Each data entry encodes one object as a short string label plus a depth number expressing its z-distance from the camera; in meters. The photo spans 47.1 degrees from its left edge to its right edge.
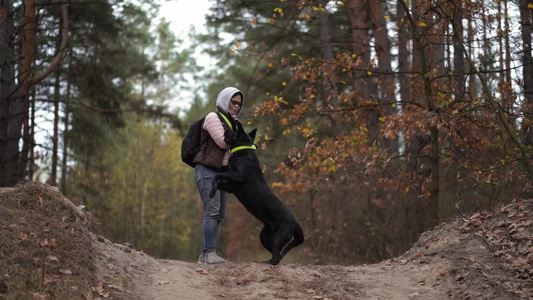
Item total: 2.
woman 7.64
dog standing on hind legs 7.50
